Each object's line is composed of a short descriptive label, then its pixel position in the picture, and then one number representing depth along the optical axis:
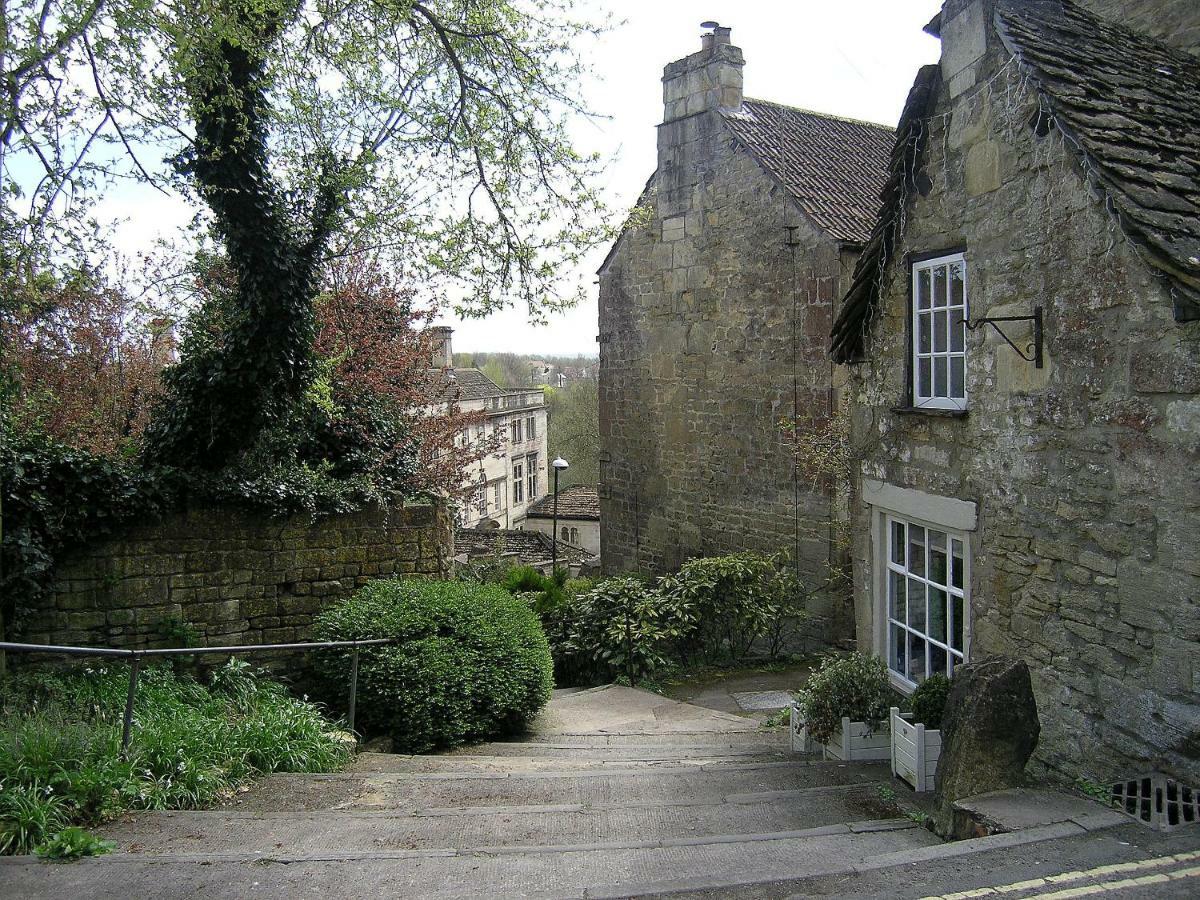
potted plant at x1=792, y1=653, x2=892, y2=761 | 6.75
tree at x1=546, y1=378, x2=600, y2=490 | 41.94
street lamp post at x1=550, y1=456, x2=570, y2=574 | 21.70
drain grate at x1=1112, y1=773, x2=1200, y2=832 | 4.37
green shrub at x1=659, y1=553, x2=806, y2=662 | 12.34
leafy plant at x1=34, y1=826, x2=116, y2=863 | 4.41
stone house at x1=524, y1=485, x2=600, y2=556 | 33.00
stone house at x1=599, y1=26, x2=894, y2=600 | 13.48
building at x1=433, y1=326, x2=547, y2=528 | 39.97
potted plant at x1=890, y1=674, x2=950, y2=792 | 5.79
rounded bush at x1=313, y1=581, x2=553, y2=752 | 7.74
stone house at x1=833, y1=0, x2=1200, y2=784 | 4.78
